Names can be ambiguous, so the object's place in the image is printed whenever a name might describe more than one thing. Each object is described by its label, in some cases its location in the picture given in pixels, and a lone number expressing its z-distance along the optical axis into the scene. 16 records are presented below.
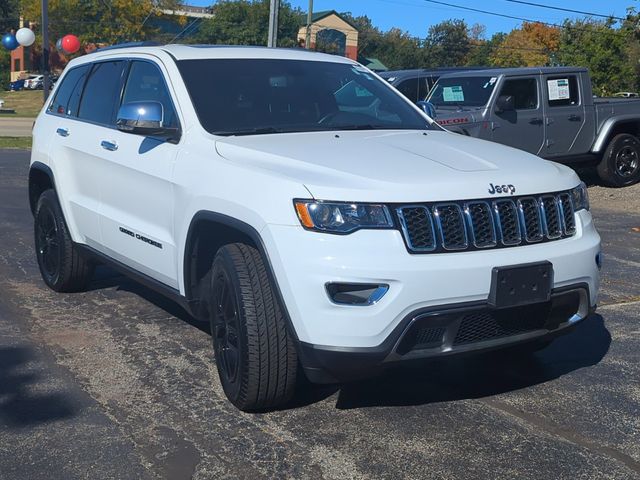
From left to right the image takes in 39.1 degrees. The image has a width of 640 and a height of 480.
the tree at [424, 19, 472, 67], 87.56
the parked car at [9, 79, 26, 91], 70.31
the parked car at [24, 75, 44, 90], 70.56
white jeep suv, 3.83
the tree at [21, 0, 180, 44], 59.84
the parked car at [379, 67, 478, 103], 13.88
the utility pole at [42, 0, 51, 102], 25.29
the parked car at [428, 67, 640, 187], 12.52
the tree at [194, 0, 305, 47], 71.25
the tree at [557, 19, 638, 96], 39.16
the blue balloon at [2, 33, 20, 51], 33.59
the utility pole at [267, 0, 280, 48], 23.00
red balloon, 30.97
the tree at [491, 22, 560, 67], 71.94
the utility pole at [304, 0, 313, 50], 40.91
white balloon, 31.03
